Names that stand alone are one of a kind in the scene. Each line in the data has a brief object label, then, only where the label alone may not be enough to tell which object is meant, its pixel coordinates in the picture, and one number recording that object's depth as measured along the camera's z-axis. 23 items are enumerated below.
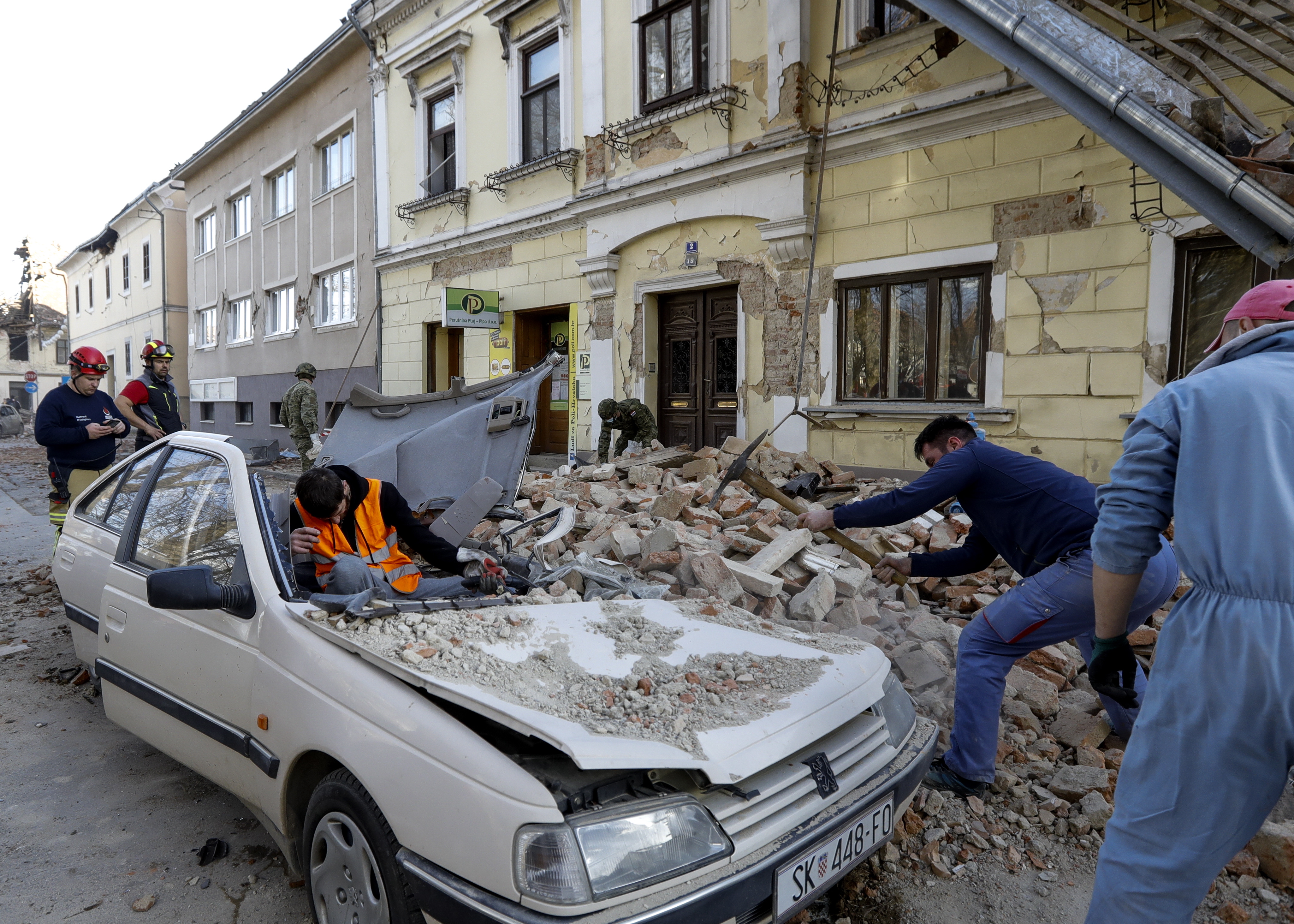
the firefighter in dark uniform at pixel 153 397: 7.13
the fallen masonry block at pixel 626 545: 4.41
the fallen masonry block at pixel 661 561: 4.15
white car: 1.60
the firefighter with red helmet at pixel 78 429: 5.74
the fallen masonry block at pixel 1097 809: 2.76
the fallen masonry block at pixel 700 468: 7.10
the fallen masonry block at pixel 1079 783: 2.87
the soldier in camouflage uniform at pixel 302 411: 10.77
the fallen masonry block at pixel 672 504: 5.46
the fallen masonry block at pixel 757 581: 3.88
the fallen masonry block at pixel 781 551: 4.26
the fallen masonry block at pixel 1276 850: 2.44
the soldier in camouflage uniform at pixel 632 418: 9.21
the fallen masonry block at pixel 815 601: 3.86
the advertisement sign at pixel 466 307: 11.70
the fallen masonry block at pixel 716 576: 3.82
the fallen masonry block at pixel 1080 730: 3.17
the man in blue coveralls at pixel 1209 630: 1.49
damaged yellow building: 6.40
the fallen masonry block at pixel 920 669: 3.33
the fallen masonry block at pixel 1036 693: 3.37
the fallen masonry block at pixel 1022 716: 3.29
